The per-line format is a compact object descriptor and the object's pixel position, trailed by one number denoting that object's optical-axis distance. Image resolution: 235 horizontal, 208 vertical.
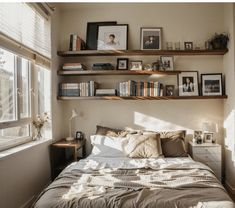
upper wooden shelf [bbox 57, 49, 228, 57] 3.41
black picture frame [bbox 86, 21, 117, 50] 3.61
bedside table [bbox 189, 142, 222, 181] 3.22
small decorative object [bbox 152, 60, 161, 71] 3.47
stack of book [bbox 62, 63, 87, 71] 3.46
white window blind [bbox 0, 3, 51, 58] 2.31
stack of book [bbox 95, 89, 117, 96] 3.45
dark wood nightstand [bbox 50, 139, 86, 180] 3.18
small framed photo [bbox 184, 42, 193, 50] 3.53
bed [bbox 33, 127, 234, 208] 1.75
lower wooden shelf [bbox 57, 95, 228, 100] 3.38
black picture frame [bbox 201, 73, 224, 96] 3.44
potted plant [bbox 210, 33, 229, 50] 3.34
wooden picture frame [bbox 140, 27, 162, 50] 3.56
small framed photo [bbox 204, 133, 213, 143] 3.41
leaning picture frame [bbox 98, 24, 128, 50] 3.58
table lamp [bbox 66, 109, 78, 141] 3.45
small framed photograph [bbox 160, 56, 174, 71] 3.50
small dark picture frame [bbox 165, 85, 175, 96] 3.53
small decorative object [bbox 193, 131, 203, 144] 3.39
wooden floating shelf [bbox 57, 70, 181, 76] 3.37
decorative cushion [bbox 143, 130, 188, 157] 3.14
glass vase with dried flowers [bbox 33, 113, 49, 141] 3.02
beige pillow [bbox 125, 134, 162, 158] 3.03
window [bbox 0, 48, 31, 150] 2.41
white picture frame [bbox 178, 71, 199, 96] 3.51
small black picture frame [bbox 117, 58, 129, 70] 3.58
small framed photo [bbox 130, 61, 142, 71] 3.52
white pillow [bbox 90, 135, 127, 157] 3.13
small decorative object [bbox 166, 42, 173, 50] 3.53
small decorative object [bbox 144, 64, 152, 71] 3.52
